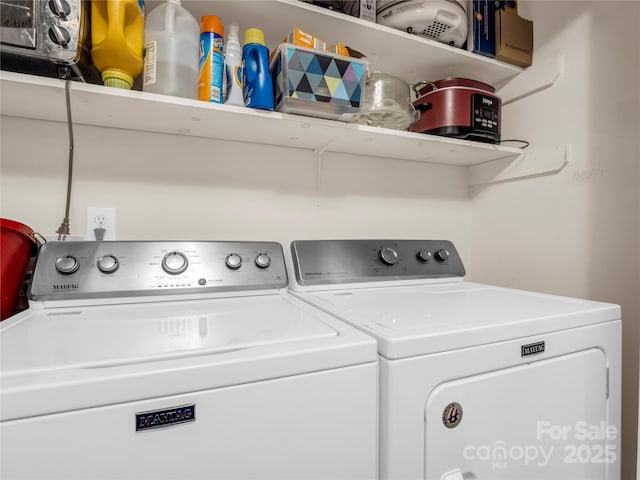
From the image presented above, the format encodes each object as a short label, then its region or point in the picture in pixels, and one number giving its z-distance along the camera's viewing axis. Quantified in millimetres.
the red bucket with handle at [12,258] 769
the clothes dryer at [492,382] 616
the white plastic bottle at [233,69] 1027
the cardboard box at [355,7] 1132
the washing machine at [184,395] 433
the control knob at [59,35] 777
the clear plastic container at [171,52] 937
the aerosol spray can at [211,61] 987
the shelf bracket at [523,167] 1332
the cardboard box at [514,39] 1390
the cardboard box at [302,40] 997
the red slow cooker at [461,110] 1299
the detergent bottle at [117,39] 847
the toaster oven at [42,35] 757
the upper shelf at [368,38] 1099
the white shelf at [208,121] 895
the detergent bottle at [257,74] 1002
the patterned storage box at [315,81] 971
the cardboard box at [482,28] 1360
